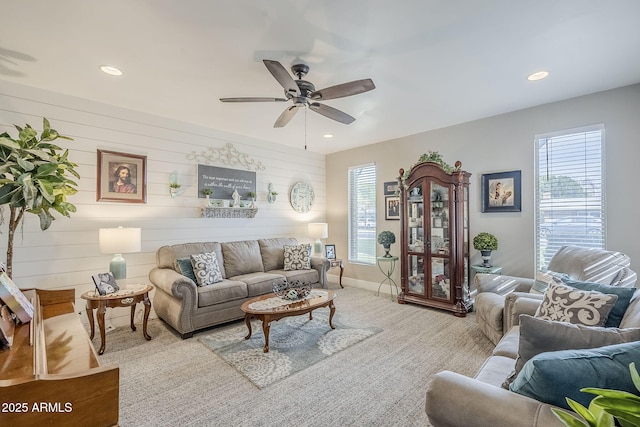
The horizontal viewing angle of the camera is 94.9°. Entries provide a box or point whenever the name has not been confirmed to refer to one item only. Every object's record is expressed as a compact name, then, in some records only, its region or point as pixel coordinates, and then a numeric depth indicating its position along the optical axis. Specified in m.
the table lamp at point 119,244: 3.14
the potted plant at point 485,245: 3.79
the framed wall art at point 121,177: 3.50
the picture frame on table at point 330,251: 5.68
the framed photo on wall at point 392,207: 5.03
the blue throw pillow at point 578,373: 0.99
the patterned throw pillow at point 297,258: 4.60
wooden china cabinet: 3.93
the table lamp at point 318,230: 5.34
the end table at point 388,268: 4.81
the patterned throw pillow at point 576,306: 1.79
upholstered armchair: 2.51
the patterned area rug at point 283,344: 2.56
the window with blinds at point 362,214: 5.46
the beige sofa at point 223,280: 3.22
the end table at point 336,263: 5.22
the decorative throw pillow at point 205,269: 3.55
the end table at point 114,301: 2.88
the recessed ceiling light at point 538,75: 2.80
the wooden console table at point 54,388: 0.87
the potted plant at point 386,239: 4.82
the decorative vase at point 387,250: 4.85
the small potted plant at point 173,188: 4.02
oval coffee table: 2.84
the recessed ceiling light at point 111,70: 2.68
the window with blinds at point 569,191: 3.29
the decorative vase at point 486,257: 3.81
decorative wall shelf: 4.38
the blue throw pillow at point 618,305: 1.79
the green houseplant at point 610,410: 0.66
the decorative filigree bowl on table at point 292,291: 3.21
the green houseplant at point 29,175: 1.84
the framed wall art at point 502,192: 3.80
